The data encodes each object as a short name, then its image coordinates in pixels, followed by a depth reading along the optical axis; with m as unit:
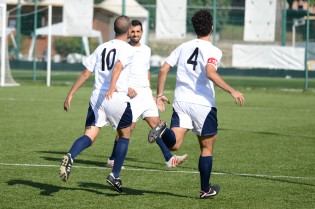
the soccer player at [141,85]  22.86
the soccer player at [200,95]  17.95
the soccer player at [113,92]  18.53
